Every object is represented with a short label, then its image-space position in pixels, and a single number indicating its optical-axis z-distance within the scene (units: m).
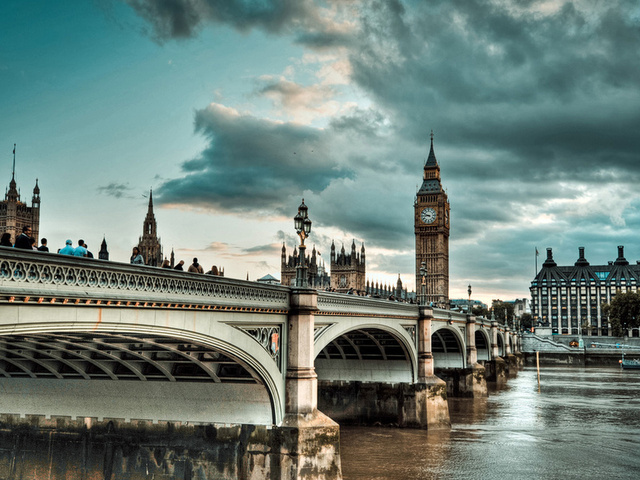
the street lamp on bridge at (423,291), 40.34
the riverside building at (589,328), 194.86
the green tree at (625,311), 136.09
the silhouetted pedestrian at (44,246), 13.75
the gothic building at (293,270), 165.61
